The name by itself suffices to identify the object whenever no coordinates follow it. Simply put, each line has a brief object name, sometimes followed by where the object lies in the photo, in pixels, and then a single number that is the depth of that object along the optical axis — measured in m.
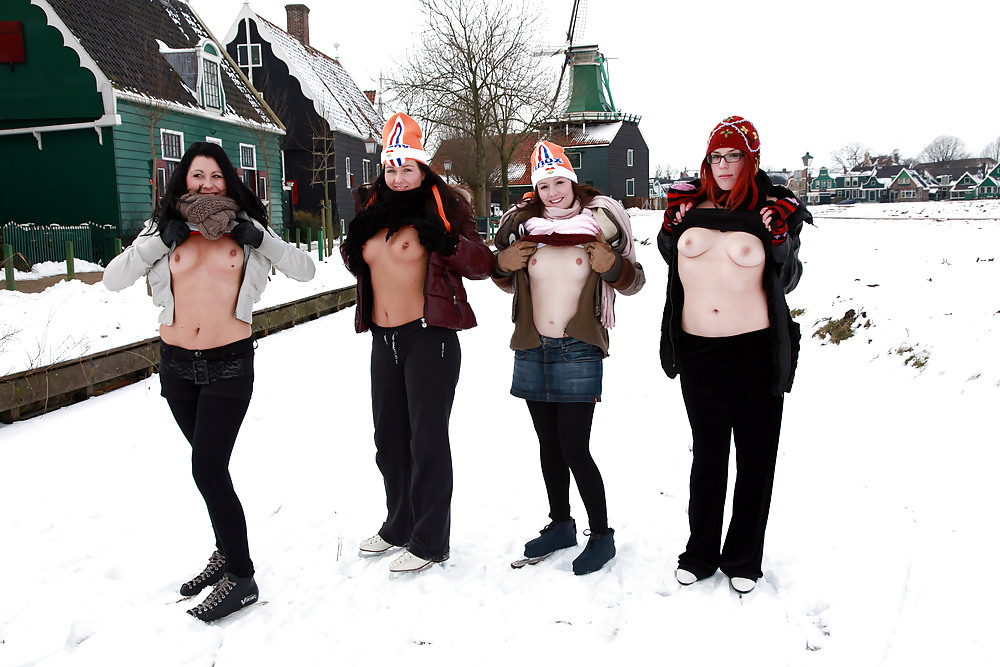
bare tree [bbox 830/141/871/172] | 122.19
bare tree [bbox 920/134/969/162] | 114.50
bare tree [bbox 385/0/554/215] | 27.97
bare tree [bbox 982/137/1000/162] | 105.03
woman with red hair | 3.17
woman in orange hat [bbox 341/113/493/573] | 3.53
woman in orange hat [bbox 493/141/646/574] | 3.49
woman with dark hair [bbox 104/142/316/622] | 3.19
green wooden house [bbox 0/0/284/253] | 14.85
